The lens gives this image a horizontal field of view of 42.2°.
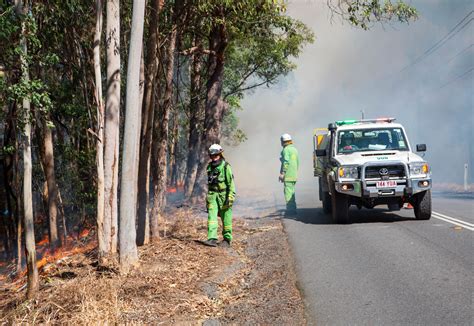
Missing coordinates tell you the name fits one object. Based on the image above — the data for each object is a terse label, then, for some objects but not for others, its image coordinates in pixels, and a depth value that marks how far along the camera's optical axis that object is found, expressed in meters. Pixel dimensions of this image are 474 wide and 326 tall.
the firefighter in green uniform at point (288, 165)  14.37
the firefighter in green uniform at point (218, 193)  10.31
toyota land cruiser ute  12.04
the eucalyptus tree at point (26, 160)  10.09
